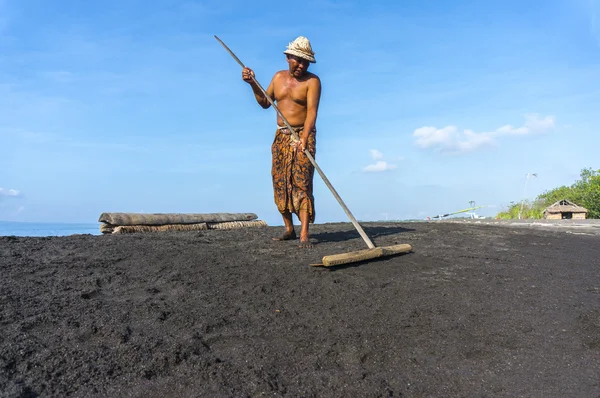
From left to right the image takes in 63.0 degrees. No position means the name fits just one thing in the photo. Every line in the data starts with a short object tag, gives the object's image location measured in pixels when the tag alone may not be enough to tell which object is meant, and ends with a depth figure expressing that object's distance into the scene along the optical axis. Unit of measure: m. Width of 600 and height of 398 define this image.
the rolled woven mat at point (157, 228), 7.36
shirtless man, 5.56
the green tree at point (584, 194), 35.62
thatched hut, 27.94
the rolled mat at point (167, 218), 7.43
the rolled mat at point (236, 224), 8.91
